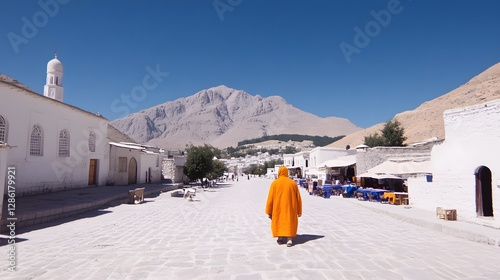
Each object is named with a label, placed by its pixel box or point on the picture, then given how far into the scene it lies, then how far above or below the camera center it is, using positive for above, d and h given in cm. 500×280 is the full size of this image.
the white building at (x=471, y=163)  830 +29
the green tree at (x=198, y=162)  3017 +91
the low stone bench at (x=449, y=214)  942 -116
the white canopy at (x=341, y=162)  2295 +78
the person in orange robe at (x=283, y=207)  652 -71
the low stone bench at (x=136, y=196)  1515 -116
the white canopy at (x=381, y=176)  1644 -14
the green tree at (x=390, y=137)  4678 +523
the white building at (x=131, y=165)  2532 +53
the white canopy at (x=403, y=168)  1569 +26
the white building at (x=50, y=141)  1450 +160
